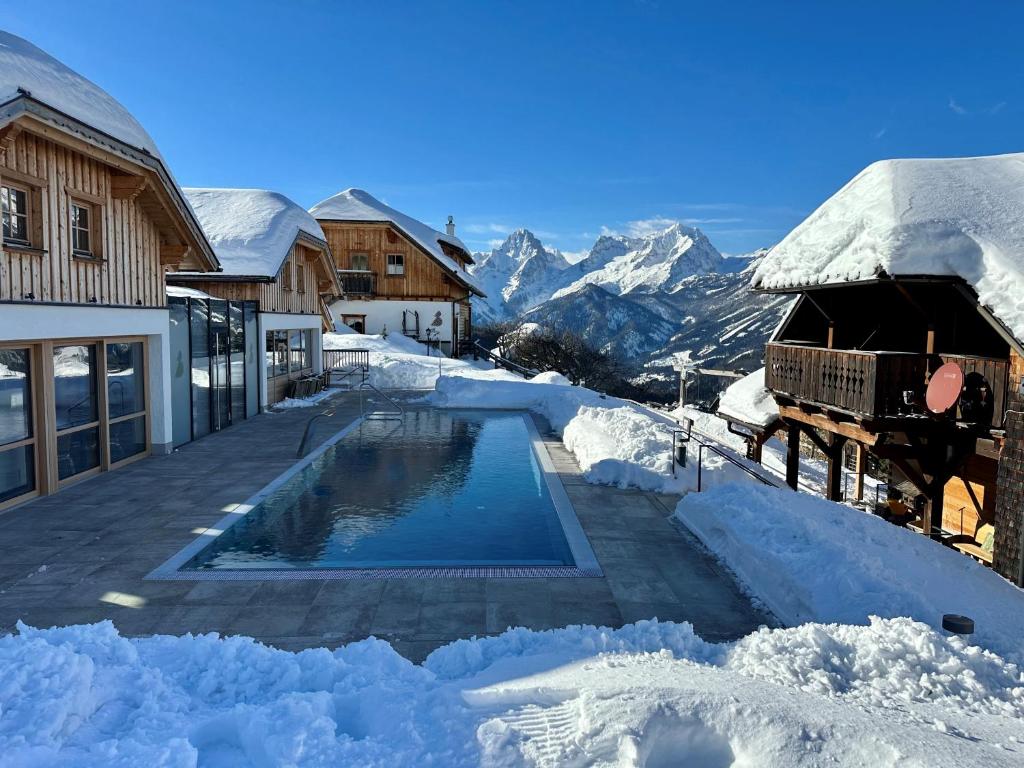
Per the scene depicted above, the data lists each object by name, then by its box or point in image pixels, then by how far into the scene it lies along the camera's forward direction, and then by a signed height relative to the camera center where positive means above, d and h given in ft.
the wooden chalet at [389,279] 120.06 +12.34
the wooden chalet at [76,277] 28.43 +3.45
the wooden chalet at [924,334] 29.40 +0.89
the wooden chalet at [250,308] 47.44 +3.35
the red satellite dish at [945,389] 29.73 -1.75
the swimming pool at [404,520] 23.49 -7.28
